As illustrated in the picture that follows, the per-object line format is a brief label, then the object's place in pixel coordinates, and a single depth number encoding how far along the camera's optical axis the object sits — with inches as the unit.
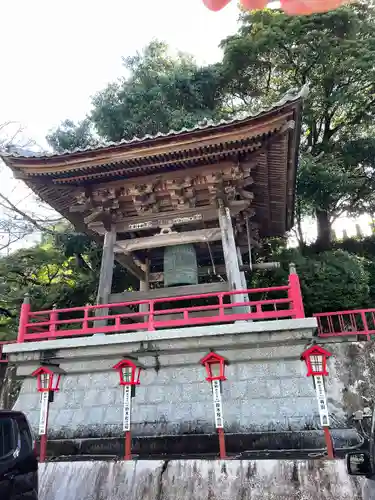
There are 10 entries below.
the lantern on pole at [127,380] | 262.2
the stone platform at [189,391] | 284.2
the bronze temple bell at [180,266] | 354.0
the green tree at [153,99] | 625.0
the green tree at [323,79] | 611.5
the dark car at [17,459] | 148.9
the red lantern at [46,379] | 278.4
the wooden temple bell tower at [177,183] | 320.5
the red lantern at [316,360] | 246.8
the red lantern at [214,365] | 257.8
